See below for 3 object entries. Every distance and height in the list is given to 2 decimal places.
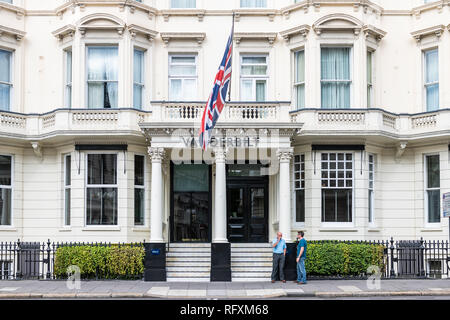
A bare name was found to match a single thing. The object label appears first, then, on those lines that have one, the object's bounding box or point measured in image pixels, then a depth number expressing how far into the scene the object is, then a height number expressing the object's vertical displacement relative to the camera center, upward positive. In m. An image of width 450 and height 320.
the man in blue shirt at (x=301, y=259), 22.19 -1.96
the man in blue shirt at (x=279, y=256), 22.72 -1.88
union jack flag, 20.41 +3.06
